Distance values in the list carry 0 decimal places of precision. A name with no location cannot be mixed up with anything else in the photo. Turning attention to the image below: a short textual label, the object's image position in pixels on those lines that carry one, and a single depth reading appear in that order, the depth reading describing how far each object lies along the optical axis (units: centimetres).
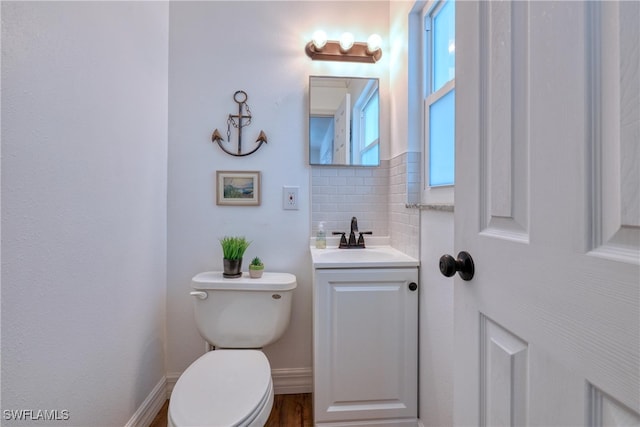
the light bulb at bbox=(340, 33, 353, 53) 158
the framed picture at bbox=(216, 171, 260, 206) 162
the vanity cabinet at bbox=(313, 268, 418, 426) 125
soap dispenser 162
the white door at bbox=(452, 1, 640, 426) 32
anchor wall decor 162
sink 124
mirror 165
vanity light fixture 159
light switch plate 164
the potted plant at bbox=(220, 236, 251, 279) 146
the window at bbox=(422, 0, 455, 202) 120
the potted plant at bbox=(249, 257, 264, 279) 147
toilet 91
